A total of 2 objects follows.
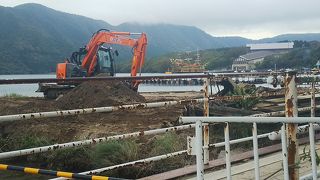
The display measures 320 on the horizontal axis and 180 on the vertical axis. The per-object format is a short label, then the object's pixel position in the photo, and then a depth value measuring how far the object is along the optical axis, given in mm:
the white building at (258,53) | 132875
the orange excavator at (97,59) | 23578
